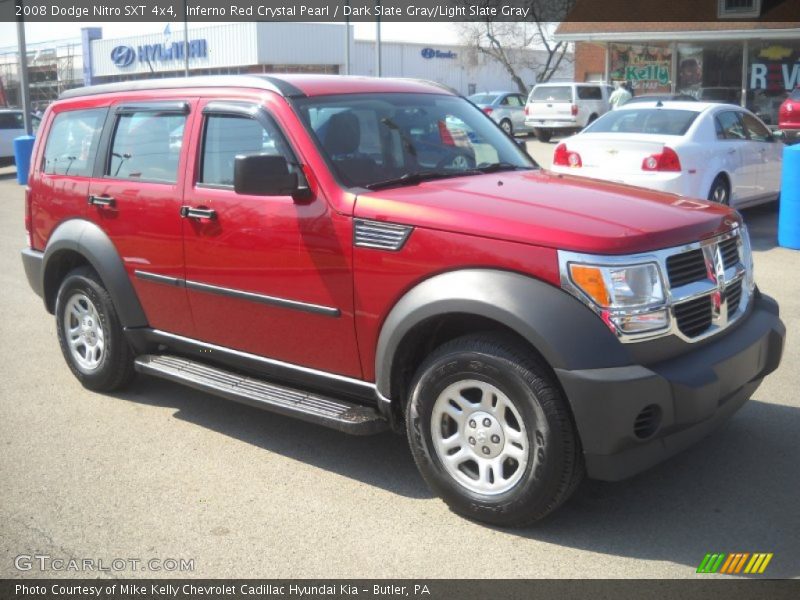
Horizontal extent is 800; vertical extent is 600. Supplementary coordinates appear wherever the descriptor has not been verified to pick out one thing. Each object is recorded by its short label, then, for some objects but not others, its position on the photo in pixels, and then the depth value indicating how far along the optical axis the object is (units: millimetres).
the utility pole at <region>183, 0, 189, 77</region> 32688
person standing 21942
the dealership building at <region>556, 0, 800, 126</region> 27677
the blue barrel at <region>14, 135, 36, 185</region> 20453
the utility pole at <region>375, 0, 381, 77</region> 23180
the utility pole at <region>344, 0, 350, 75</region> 24500
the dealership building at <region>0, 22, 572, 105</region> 49375
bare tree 42503
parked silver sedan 31578
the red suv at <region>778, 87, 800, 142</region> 22141
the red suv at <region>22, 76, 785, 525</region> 3693
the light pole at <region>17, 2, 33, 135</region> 22484
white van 28516
